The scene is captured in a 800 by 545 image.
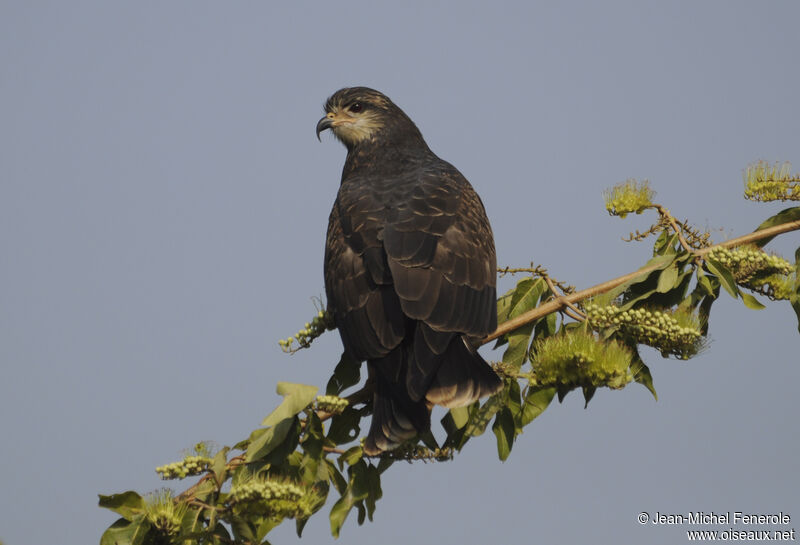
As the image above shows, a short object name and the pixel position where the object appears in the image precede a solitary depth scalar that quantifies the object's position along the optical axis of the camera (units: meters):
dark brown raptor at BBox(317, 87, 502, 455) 10.43
